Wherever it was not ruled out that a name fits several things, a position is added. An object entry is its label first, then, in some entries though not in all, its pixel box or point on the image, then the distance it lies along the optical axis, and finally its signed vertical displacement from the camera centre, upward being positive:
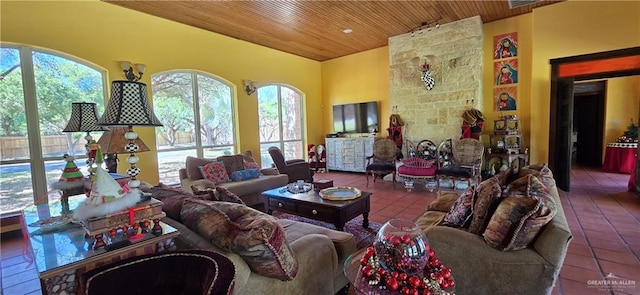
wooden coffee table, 2.92 -0.80
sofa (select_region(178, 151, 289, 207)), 4.01 -0.70
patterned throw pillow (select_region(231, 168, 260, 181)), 4.38 -0.62
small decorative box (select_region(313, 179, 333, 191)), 3.59 -0.66
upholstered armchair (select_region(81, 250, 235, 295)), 1.08 -0.54
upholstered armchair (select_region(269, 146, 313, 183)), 5.25 -0.64
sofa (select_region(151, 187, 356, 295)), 1.43 -0.73
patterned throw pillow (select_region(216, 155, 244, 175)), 4.54 -0.45
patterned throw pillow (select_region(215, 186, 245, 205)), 2.18 -0.46
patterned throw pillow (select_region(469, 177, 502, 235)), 1.86 -0.54
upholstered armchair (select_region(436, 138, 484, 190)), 4.75 -0.61
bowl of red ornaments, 1.14 -0.58
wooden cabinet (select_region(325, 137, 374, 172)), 6.91 -0.54
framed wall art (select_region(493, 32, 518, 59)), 5.25 +1.45
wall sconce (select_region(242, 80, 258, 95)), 6.04 +1.00
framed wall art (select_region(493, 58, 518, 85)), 5.30 +0.99
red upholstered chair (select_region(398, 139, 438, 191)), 4.93 -0.71
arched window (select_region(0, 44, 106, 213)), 3.53 +0.31
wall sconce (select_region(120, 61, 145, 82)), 4.32 +1.04
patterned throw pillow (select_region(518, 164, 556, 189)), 2.25 -0.41
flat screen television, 7.08 +0.32
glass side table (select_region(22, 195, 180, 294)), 1.10 -0.46
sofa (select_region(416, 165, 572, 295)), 1.53 -0.75
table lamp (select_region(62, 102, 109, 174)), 2.30 +0.17
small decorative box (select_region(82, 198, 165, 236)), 1.20 -0.35
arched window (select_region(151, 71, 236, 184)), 5.02 +0.34
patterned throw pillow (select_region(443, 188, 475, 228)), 2.06 -0.63
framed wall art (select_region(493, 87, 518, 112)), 5.35 +0.49
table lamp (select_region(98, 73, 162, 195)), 1.46 +0.14
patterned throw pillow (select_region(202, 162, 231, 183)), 4.23 -0.55
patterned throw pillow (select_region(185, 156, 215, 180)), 4.30 -0.48
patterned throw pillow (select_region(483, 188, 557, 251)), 1.57 -0.54
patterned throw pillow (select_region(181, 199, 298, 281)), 1.37 -0.49
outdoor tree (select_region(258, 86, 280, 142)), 6.66 +0.47
